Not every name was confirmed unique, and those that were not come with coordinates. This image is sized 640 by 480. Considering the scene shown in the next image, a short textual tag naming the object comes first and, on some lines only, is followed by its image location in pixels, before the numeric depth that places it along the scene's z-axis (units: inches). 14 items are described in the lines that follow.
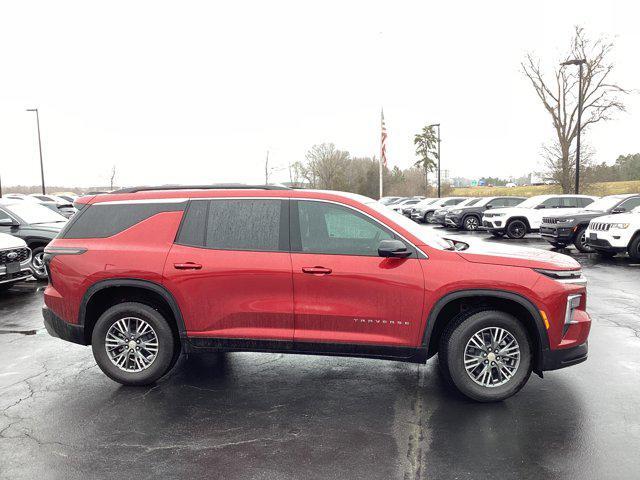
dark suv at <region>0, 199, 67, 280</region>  419.2
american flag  1675.7
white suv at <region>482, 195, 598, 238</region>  765.3
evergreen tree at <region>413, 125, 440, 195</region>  2837.1
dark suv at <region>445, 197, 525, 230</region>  916.6
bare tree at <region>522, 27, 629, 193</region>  1405.0
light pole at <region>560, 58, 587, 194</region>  925.0
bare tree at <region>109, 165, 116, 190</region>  2338.8
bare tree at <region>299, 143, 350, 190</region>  2583.7
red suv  166.4
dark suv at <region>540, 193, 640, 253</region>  571.5
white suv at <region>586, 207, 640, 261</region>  490.6
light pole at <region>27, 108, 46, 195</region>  1598.7
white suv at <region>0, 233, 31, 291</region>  348.8
